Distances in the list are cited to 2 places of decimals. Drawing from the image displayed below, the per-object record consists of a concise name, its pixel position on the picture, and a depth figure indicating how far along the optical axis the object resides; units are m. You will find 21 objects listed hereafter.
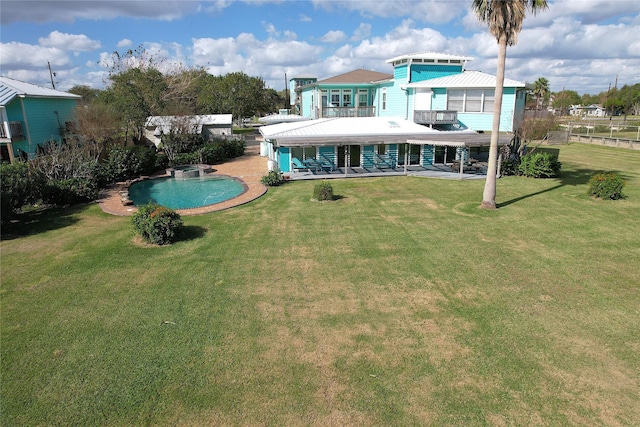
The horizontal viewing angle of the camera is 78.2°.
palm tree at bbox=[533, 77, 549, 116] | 59.66
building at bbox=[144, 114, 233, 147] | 32.97
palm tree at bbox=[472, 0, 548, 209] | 15.10
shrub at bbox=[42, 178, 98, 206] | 18.87
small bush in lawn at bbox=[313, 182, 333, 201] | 19.42
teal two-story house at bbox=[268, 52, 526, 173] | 25.92
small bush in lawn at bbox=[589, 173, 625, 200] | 18.11
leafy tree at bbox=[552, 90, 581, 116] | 99.31
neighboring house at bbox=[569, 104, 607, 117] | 91.50
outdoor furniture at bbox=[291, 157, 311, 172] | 26.84
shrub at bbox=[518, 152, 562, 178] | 23.62
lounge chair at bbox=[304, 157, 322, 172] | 26.94
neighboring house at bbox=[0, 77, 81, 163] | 24.28
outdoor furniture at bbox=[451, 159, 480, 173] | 27.10
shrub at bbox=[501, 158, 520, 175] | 25.25
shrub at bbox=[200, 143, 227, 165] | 32.34
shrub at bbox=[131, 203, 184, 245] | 13.66
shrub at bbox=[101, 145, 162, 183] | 25.20
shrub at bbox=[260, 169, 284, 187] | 23.03
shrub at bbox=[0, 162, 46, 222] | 15.59
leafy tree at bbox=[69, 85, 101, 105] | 70.88
